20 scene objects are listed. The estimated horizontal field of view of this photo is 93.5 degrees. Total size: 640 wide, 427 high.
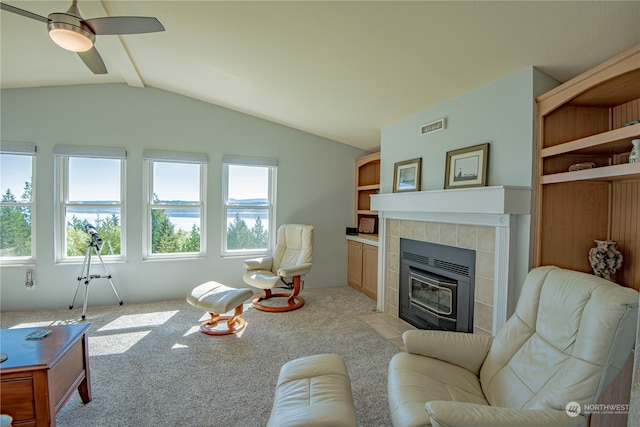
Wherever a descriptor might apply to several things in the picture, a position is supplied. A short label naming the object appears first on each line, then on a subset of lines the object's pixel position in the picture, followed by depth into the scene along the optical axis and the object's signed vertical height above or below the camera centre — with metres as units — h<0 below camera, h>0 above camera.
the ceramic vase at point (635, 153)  1.64 +0.34
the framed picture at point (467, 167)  2.48 +0.39
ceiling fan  1.70 +1.07
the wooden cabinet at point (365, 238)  4.30 -0.42
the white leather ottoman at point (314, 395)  1.24 -0.89
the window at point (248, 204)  4.42 +0.06
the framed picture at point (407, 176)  3.26 +0.40
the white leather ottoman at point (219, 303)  2.92 -0.94
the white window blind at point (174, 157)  3.97 +0.69
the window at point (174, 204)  4.09 +0.05
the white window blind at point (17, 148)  3.52 +0.68
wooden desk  1.52 -0.91
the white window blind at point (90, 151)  3.68 +0.69
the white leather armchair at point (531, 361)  1.17 -0.75
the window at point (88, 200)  3.77 +0.08
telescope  3.51 -0.35
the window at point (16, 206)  3.62 -0.01
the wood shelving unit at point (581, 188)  2.00 +0.18
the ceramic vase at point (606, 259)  2.02 -0.31
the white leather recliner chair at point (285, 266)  3.71 -0.76
